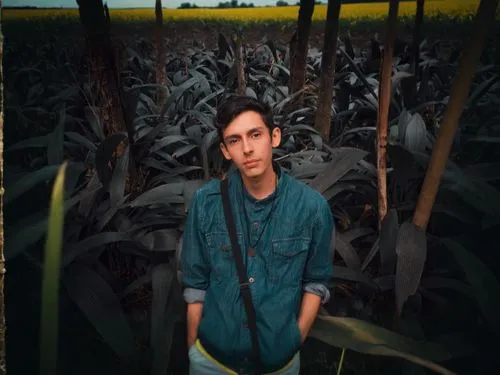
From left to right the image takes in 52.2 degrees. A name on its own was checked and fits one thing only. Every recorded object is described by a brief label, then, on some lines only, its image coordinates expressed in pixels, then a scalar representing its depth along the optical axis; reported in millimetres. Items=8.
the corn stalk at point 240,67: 1473
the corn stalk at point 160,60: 2357
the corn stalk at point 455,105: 793
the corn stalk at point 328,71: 1741
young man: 710
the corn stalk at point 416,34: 2295
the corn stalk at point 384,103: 940
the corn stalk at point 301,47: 2178
